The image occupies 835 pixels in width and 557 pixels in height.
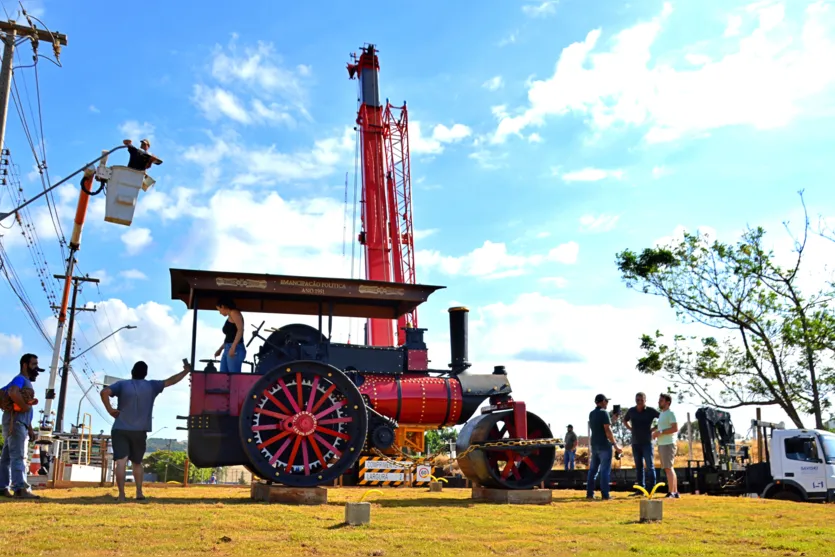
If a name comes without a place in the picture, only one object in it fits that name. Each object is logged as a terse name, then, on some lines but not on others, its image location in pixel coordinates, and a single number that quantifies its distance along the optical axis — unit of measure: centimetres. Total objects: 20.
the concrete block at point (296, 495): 921
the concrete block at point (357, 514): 683
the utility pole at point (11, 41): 1203
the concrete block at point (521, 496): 1010
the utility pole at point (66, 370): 3469
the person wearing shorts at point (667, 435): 1097
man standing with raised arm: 870
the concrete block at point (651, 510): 779
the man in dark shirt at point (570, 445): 1998
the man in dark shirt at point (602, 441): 1127
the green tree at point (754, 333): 2170
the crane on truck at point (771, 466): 1591
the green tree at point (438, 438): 4818
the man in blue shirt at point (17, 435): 856
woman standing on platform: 1040
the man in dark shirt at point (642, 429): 1164
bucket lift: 1062
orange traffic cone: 1531
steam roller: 962
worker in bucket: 1083
